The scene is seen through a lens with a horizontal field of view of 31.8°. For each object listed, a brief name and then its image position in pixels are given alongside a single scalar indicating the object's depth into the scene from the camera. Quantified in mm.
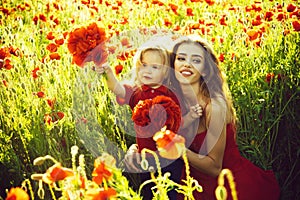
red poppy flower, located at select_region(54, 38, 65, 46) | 3174
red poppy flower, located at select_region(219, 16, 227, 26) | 3483
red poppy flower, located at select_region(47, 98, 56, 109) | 2875
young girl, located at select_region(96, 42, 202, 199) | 2529
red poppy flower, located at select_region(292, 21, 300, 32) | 3004
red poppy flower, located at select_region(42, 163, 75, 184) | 1104
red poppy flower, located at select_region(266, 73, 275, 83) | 2844
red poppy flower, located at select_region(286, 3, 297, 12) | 3291
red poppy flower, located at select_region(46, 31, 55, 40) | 3447
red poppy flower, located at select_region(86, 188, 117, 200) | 1066
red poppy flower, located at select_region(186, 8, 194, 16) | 3895
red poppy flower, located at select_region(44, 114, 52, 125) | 2699
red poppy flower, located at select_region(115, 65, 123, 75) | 2885
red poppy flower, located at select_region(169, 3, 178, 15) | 4022
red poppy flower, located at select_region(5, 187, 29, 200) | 979
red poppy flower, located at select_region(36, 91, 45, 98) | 2897
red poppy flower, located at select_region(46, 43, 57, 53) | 3110
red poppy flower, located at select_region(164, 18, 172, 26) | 3738
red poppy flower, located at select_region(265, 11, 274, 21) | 3335
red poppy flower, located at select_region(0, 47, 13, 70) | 3033
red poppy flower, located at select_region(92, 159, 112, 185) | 1193
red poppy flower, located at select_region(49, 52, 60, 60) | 3031
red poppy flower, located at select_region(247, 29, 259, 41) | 3023
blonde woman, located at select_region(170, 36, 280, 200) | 2416
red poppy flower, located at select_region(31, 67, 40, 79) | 3033
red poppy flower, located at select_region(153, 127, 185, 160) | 1176
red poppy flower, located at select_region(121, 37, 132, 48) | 3392
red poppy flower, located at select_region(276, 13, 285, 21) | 3211
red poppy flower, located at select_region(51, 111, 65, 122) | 2822
